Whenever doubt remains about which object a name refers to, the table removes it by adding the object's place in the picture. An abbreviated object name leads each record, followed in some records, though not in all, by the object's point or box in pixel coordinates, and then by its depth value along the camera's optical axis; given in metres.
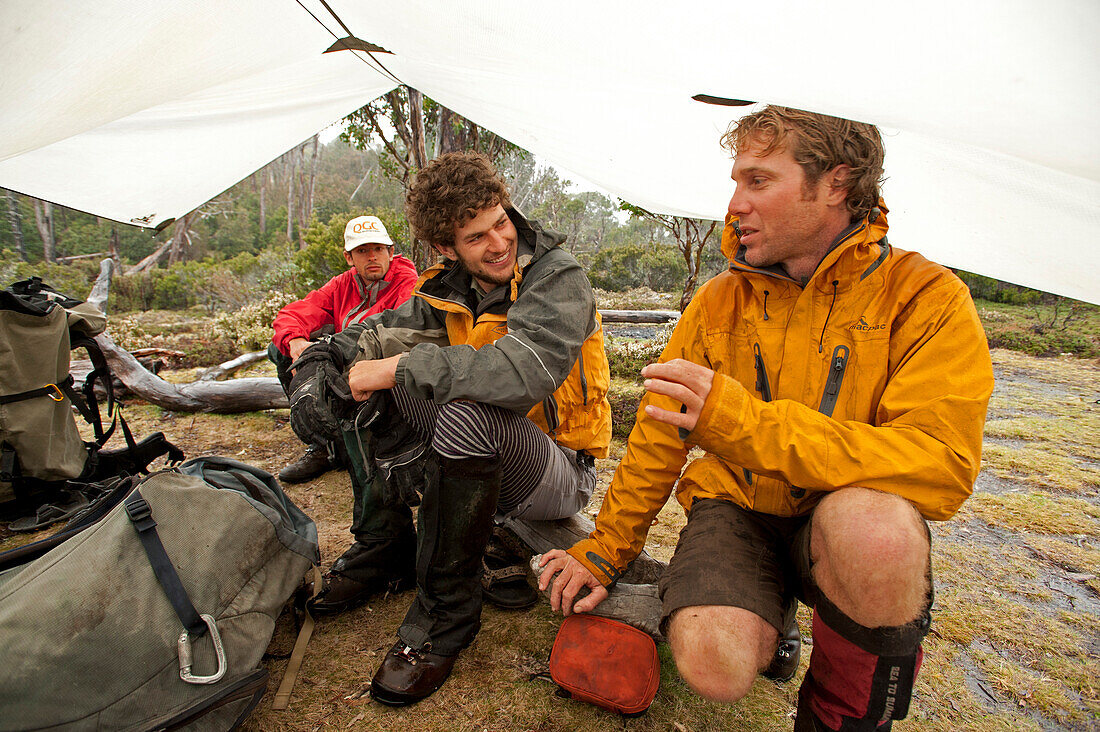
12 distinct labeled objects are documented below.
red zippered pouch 1.51
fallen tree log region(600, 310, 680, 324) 11.36
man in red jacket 3.40
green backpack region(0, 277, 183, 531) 2.63
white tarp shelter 1.15
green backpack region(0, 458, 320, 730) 1.18
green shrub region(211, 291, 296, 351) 7.24
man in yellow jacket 1.16
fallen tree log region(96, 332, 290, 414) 4.50
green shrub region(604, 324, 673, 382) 6.40
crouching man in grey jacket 1.66
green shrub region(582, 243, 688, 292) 18.91
